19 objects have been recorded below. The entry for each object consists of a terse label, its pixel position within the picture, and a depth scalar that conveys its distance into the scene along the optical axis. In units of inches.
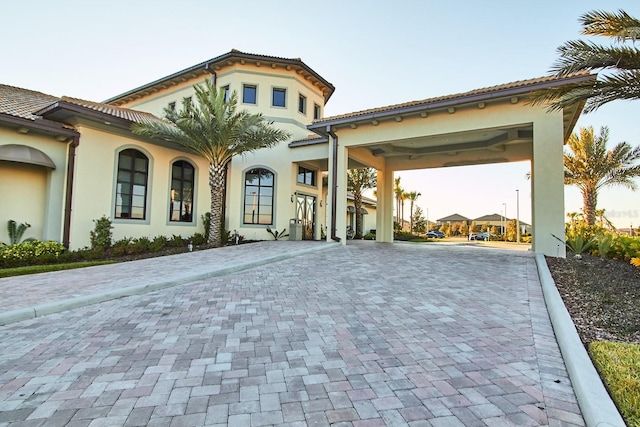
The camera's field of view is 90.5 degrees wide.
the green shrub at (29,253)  337.4
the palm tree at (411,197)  1613.4
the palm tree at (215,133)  457.1
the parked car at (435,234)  1640.7
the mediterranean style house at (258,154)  386.9
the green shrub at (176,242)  493.0
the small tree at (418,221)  1636.0
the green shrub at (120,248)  421.1
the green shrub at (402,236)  962.0
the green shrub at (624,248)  329.4
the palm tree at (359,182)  881.5
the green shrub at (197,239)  520.7
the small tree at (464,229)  1903.3
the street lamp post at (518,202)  1327.5
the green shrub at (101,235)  421.4
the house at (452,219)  2468.5
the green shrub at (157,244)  449.4
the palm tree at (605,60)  215.6
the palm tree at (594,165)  617.3
